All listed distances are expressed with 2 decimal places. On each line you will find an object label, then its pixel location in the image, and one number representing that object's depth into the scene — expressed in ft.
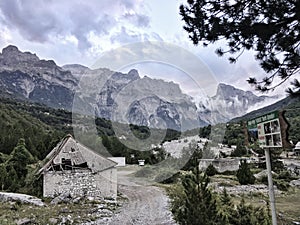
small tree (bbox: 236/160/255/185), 75.51
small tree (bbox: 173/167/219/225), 20.03
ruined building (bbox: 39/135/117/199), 48.98
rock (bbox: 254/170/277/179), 85.15
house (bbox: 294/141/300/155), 140.21
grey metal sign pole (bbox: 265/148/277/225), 15.61
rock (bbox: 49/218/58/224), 35.54
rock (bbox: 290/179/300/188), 77.41
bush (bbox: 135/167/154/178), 85.19
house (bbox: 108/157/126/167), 86.74
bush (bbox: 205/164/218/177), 92.65
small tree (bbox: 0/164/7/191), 56.49
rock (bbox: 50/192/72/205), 46.11
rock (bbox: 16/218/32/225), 34.12
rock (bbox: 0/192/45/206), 44.34
